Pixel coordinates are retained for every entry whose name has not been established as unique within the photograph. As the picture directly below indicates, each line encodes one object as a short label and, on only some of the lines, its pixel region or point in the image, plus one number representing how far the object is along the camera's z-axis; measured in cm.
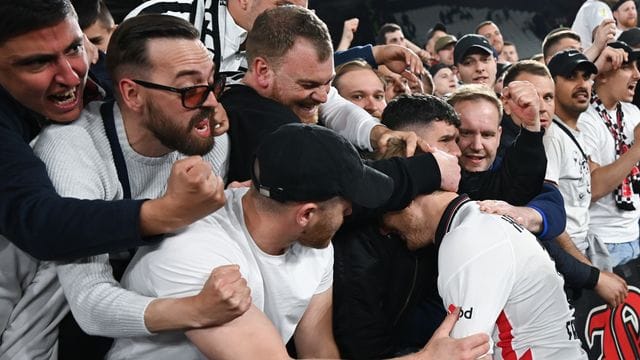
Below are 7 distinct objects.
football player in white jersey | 221
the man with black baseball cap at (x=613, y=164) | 409
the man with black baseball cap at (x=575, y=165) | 348
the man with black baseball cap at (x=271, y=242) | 185
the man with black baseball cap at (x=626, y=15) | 693
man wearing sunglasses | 187
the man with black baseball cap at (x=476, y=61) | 524
